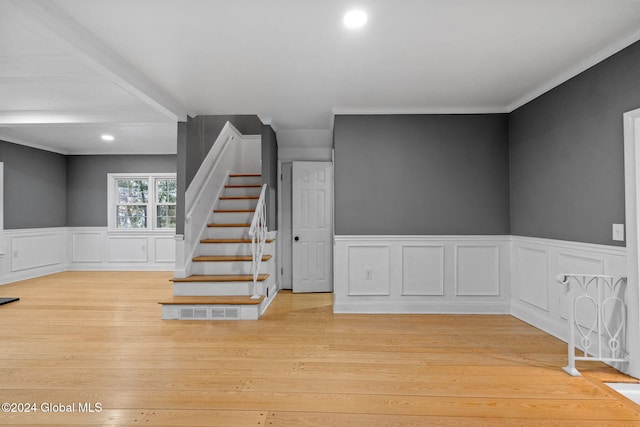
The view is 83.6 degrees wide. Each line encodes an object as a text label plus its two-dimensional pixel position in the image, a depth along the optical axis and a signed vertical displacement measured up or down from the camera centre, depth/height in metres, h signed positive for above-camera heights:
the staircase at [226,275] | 3.95 -0.75
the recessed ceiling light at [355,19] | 2.29 +1.29
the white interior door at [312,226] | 5.49 -0.18
